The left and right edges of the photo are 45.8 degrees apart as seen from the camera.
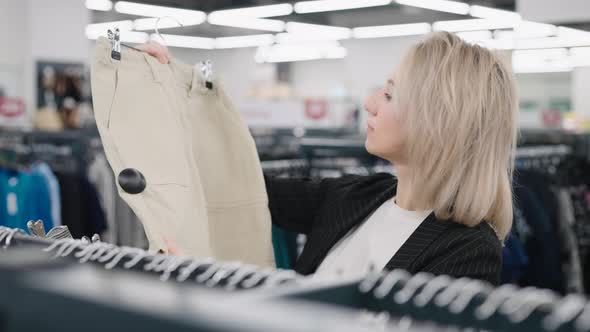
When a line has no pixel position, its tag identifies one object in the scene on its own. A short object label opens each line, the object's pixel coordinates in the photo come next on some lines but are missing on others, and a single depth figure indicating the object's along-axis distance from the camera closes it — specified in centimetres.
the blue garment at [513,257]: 321
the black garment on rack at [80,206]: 391
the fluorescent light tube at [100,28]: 1256
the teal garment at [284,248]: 258
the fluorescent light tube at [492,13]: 923
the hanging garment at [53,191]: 384
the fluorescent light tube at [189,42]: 1561
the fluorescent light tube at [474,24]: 1067
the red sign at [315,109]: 934
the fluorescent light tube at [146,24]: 1183
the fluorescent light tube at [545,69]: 1698
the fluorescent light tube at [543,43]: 1129
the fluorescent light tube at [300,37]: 1326
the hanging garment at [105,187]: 438
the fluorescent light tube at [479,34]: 1223
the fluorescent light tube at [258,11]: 853
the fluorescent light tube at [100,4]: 916
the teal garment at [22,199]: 378
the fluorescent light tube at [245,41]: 1440
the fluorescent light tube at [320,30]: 1200
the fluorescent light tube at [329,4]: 773
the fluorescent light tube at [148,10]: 885
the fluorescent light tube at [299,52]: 1677
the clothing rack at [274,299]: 47
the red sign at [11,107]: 694
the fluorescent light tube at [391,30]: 1098
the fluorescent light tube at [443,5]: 791
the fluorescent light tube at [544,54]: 1408
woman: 142
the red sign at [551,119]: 1109
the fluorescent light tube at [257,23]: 1053
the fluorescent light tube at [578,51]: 1303
